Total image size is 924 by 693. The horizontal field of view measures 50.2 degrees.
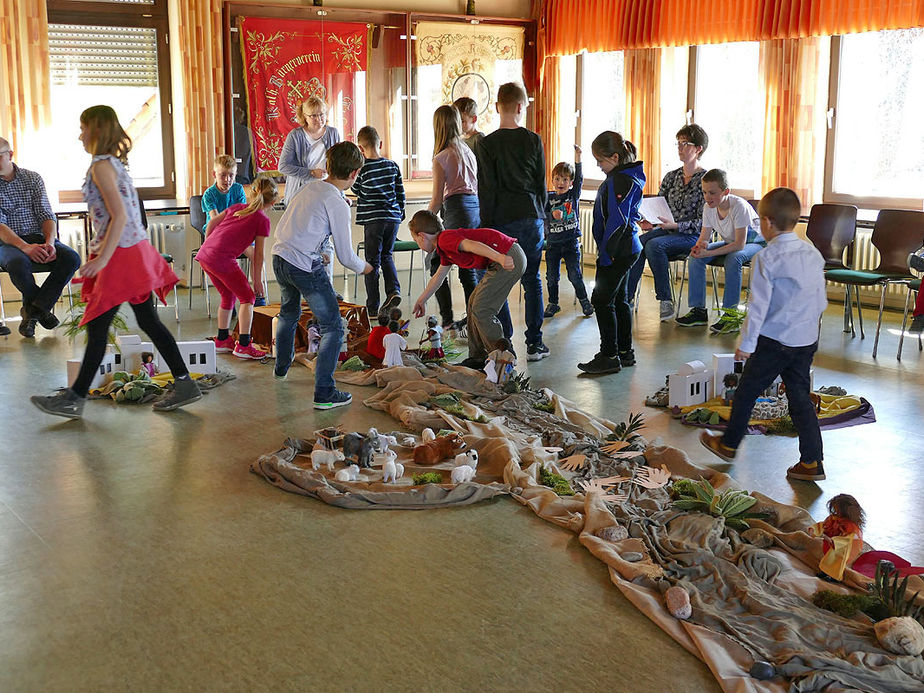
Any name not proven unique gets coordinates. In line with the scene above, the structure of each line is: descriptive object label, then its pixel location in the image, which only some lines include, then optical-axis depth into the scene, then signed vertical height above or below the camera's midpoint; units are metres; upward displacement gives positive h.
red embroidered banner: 9.56 +1.11
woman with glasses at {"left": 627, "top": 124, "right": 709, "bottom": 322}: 7.72 -0.28
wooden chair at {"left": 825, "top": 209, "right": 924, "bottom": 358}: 6.75 -0.46
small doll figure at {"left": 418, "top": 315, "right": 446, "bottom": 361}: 6.21 -0.99
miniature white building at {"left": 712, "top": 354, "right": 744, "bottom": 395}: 5.30 -0.99
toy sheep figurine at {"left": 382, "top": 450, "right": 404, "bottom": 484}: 4.10 -1.18
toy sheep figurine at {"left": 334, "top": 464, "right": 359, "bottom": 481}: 4.07 -1.20
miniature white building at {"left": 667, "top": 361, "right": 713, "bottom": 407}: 5.14 -1.05
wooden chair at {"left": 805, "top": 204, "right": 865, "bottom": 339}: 7.50 -0.37
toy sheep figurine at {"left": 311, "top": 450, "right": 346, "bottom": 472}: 4.22 -1.17
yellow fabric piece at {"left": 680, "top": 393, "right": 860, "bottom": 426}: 5.02 -1.15
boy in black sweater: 6.03 +0.03
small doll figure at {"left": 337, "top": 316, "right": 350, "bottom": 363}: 6.29 -1.04
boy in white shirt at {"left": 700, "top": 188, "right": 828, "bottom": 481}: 4.04 -0.55
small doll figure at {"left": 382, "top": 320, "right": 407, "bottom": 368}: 5.97 -1.00
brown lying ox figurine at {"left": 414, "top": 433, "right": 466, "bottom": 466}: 4.30 -1.16
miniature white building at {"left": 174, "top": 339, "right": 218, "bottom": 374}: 5.83 -1.02
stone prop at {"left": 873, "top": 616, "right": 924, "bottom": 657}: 2.67 -1.22
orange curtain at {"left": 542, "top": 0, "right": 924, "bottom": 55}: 7.85 +1.47
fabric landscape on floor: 2.68 -1.23
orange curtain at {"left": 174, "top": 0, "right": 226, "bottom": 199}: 9.13 +0.89
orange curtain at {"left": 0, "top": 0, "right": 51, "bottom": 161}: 8.27 +0.88
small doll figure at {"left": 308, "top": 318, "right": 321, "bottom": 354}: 6.34 -0.99
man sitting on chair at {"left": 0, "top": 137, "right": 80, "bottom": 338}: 7.17 -0.45
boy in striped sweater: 7.15 -0.13
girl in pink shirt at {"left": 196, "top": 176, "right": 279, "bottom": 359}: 6.43 -0.43
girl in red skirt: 4.67 -0.39
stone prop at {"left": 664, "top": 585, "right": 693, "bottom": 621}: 2.91 -1.23
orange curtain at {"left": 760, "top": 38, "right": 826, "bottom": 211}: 8.51 +0.60
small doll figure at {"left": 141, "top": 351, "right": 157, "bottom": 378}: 5.73 -1.04
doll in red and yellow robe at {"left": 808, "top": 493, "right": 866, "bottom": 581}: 3.18 -1.16
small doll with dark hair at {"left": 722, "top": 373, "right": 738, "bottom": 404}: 5.20 -1.06
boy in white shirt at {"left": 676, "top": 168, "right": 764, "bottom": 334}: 7.38 -0.43
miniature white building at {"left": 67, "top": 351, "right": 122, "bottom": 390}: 5.63 -1.06
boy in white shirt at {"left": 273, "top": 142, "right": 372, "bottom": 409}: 4.97 -0.34
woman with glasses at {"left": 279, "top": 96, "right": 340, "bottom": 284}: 7.37 +0.27
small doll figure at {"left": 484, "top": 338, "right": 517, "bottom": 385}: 5.48 -1.01
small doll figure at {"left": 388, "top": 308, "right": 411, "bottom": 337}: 6.15 -0.82
